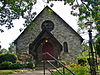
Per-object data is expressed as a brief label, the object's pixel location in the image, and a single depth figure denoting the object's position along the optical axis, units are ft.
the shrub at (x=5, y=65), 35.05
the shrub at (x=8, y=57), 40.90
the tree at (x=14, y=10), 32.01
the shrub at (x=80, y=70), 16.36
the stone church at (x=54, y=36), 47.80
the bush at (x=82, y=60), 43.43
